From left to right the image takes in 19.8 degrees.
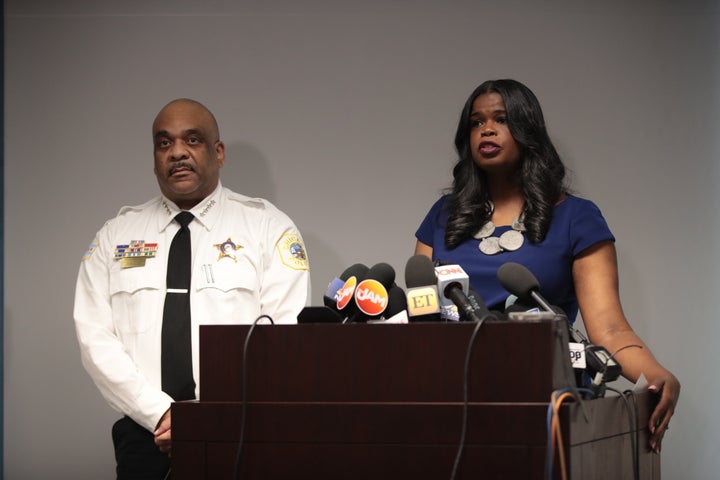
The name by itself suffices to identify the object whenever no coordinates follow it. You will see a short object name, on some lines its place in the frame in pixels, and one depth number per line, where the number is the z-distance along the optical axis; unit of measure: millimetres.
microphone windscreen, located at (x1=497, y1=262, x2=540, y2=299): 3228
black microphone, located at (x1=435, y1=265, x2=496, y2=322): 3150
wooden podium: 3005
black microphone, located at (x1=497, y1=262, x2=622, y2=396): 3206
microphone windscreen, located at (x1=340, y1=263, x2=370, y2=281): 3254
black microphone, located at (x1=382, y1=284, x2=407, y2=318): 3243
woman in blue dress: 3774
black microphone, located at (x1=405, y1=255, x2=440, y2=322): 3125
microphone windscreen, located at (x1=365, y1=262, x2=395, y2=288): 3210
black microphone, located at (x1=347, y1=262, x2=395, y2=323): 3146
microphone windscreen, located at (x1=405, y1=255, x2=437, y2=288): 3184
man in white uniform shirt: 3975
